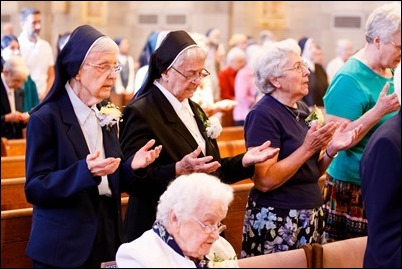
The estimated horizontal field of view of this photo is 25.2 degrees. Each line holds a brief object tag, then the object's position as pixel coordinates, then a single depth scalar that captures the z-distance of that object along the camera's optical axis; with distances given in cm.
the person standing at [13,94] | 906
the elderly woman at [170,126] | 474
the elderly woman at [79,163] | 408
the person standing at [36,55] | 1127
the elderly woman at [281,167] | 487
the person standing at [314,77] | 1205
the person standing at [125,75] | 1466
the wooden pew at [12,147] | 780
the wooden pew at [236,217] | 577
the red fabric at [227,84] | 1313
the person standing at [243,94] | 1170
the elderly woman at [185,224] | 369
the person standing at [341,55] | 1476
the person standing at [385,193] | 334
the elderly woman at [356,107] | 490
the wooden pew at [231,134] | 930
